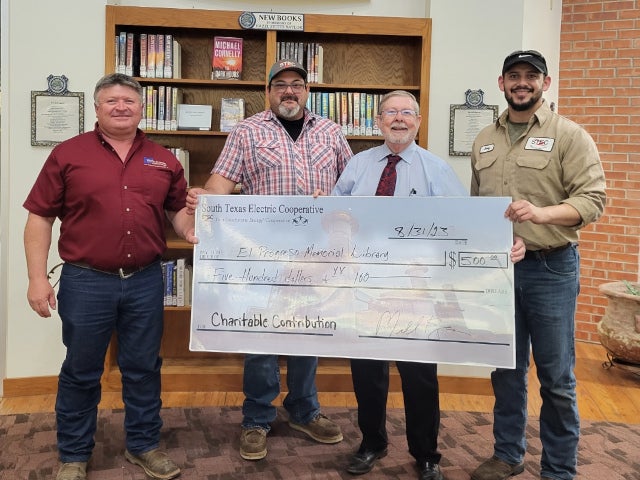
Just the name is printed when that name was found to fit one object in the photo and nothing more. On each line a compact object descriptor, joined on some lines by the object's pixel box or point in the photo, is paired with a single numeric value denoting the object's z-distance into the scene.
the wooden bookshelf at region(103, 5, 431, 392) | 3.39
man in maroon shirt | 2.17
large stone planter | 3.81
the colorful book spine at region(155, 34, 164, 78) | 3.42
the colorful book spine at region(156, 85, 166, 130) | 3.47
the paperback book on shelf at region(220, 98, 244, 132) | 3.55
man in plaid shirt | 2.54
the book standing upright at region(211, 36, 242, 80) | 3.50
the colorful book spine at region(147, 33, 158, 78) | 3.41
